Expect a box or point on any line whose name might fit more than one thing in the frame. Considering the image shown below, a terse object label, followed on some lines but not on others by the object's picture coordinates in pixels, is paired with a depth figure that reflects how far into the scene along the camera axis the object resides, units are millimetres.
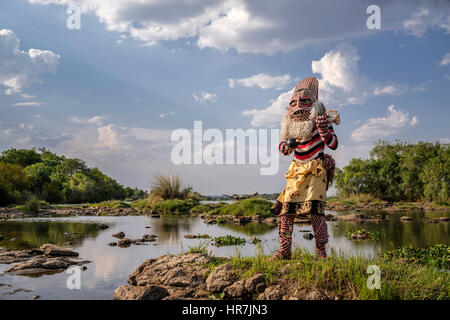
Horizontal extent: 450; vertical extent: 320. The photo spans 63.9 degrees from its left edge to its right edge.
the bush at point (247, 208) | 16359
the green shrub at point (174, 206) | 20875
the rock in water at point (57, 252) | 6988
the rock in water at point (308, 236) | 9373
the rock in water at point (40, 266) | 5637
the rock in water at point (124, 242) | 8305
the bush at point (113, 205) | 25116
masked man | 5199
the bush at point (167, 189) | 23531
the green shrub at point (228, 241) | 8344
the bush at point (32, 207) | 20612
